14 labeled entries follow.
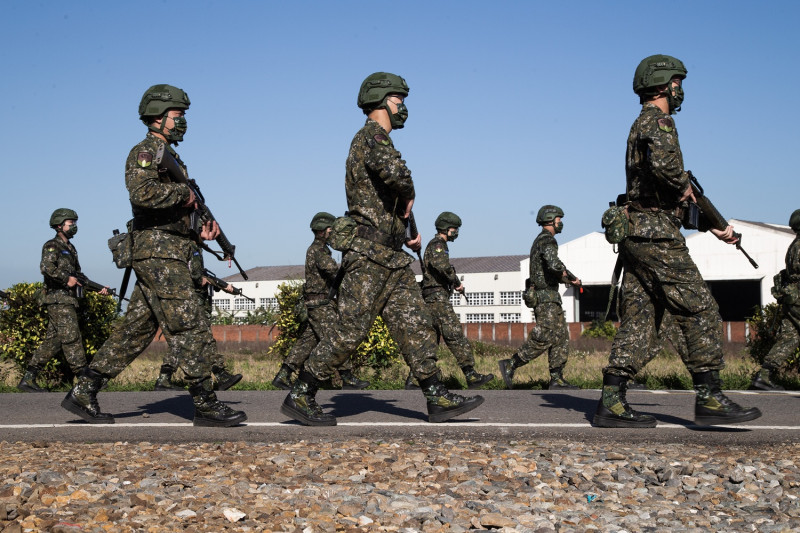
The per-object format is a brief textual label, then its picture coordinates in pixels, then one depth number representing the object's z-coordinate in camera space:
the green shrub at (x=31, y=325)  10.88
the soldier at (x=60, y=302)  10.01
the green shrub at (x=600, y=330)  29.92
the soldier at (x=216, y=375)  8.81
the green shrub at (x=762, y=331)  10.66
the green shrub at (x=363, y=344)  11.15
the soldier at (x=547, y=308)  9.55
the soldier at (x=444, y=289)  9.52
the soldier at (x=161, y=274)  5.85
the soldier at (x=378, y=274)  5.73
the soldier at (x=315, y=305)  9.36
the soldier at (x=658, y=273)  5.59
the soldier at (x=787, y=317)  9.55
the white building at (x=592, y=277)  36.25
